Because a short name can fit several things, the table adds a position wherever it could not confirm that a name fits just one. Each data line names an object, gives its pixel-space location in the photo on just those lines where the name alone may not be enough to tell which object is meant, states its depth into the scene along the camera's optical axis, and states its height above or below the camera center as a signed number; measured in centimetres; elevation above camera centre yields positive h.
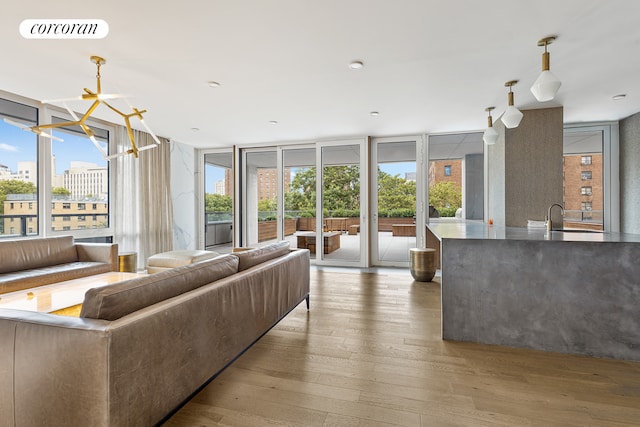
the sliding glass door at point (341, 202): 582 +17
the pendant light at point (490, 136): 361 +88
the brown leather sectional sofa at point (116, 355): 119 -63
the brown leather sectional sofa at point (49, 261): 297 -57
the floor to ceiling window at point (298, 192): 618 +38
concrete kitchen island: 226 -65
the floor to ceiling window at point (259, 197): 647 +30
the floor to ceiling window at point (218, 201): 688 +24
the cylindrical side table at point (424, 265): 457 -84
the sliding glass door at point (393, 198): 571 +23
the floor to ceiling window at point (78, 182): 434 +46
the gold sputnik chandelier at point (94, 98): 245 +92
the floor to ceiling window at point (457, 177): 562 +65
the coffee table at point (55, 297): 209 -66
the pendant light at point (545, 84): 222 +92
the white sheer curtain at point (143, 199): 511 +22
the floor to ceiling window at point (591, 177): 476 +52
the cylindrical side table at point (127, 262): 440 -74
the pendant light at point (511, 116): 296 +92
